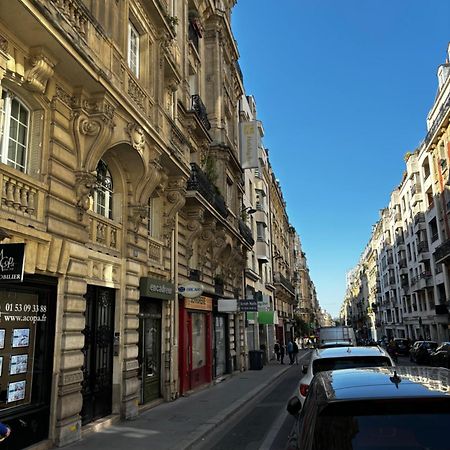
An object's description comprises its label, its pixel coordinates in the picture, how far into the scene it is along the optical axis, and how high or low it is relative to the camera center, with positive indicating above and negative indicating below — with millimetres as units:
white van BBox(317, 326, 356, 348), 32562 +57
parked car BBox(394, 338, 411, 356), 43344 -1254
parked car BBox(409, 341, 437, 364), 31391 -1231
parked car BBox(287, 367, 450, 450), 2975 -539
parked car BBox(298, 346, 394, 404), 8016 -436
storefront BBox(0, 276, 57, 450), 7656 -201
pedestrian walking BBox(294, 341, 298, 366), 35219 -1070
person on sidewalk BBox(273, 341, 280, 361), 36731 -924
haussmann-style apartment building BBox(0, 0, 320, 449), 8047 +2818
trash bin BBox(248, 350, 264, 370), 28653 -1327
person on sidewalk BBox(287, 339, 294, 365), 34688 -1017
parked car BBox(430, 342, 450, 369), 25020 -1294
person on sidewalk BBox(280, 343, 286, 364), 35094 -1185
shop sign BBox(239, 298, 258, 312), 21609 +1438
